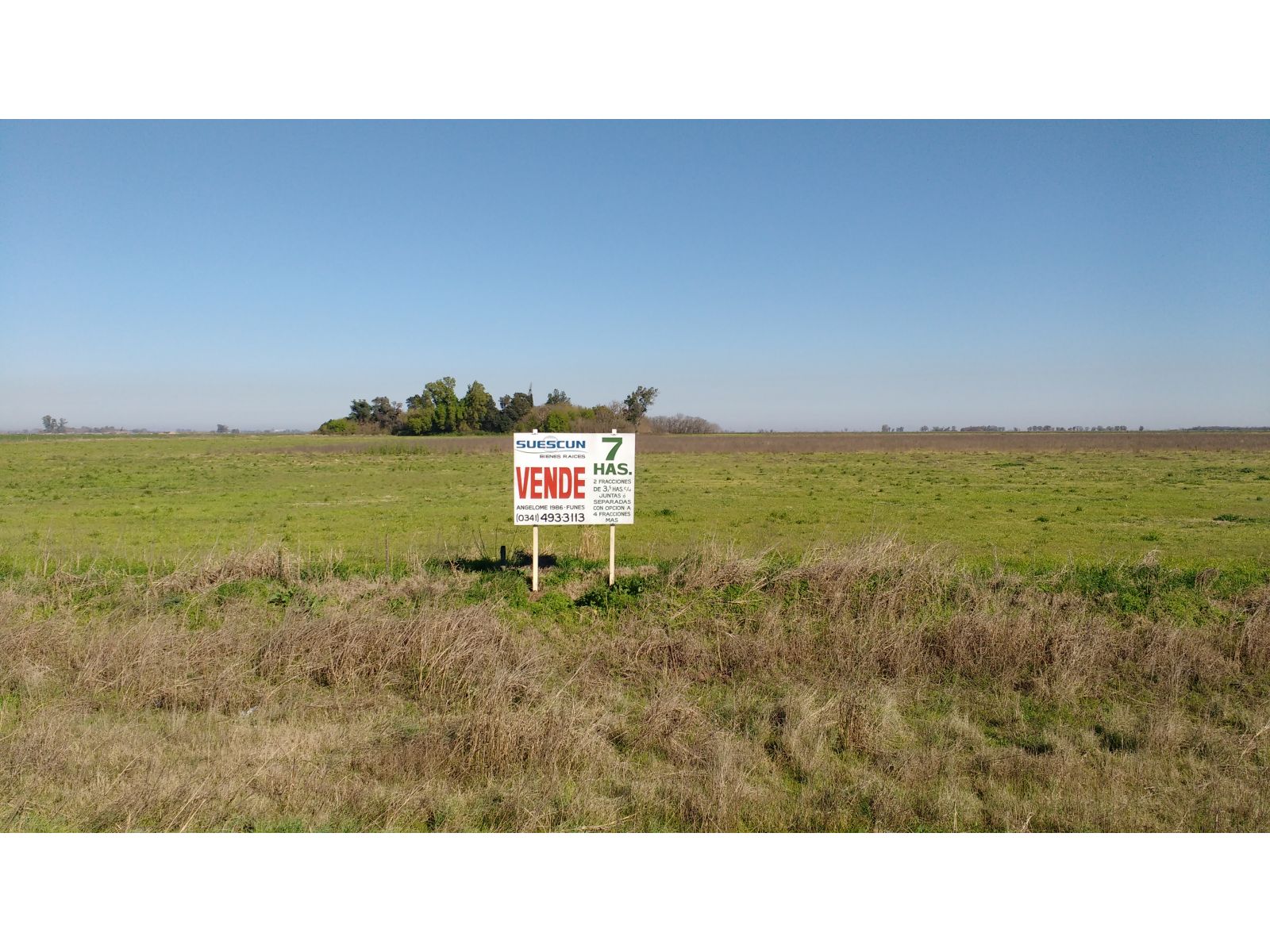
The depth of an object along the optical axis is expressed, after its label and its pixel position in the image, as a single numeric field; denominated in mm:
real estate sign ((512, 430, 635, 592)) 10430
